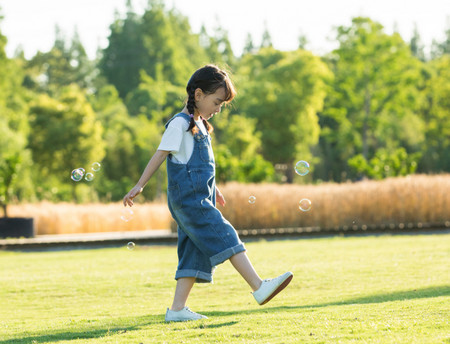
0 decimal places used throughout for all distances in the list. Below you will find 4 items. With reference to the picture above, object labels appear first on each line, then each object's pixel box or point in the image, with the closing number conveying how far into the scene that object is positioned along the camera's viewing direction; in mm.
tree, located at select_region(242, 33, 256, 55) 100125
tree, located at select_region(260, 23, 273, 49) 98188
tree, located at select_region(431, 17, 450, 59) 89238
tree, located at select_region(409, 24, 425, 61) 97250
